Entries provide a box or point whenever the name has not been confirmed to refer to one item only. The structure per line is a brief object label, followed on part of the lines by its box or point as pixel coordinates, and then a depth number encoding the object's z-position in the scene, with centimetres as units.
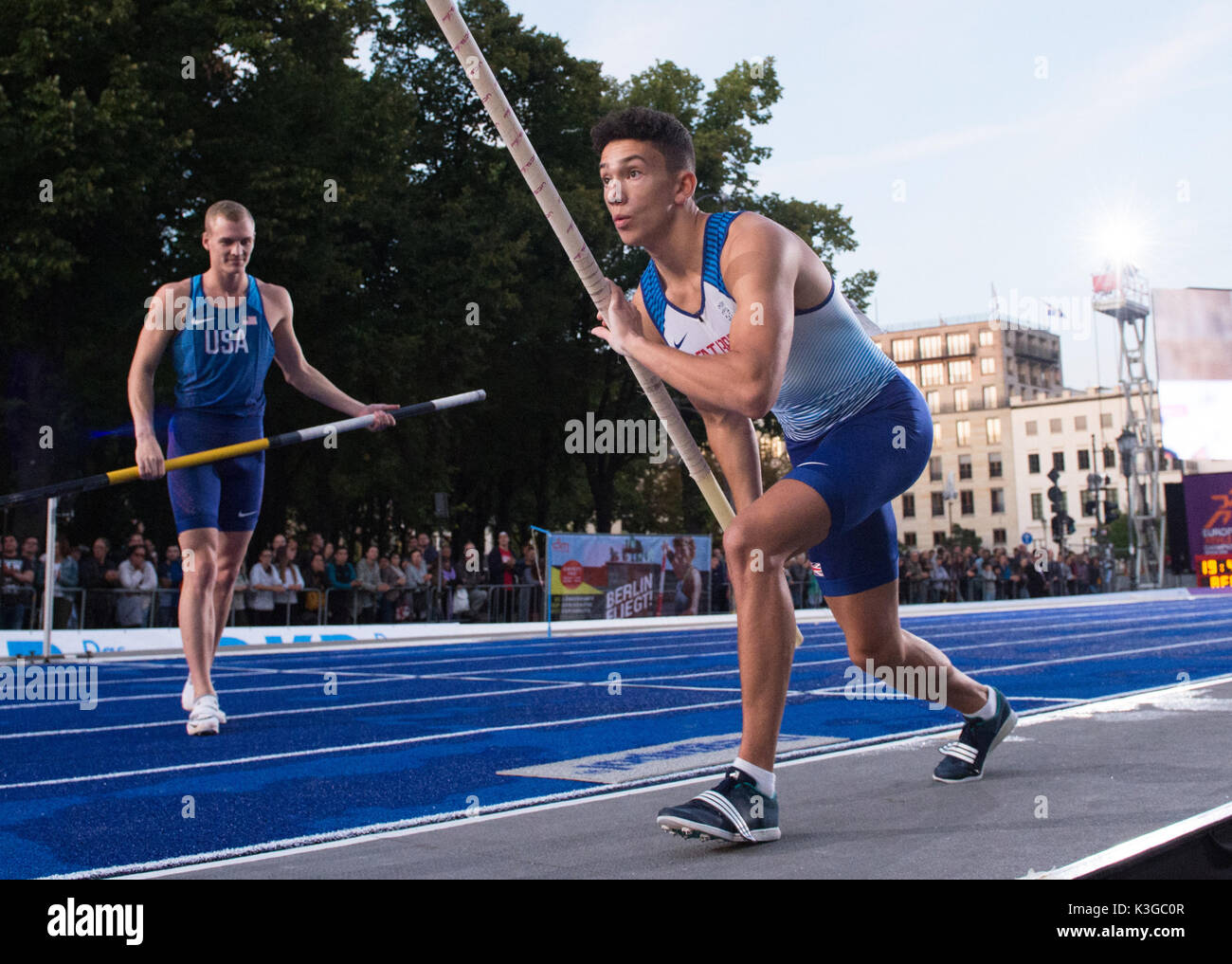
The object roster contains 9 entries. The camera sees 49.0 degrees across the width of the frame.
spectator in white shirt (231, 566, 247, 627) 1738
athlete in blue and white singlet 379
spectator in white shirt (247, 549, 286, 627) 1755
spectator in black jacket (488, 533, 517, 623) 2220
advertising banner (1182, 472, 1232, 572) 3117
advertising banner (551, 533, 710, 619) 2050
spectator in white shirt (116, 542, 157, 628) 1659
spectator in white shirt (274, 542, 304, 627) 1784
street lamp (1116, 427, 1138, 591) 5034
